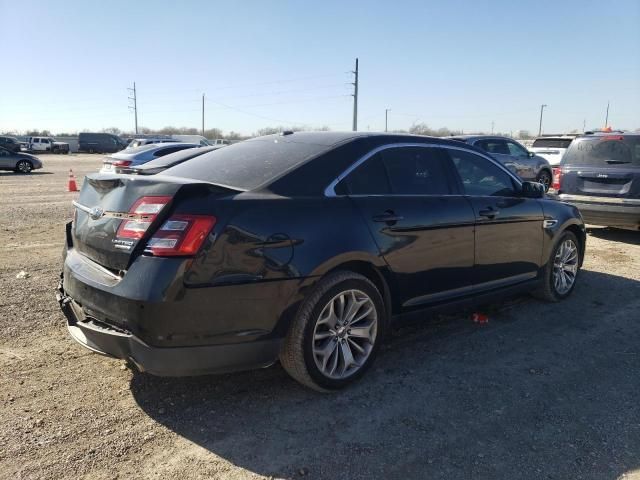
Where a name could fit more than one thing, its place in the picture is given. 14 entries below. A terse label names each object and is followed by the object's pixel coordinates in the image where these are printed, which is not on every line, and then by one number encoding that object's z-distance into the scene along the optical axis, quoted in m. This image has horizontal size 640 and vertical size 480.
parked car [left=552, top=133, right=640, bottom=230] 8.27
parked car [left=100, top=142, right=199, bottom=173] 15.62
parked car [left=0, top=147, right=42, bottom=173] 23.75
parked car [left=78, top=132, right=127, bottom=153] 52.94
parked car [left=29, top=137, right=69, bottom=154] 48.97
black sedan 2.90
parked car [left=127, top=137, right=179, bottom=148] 24.81
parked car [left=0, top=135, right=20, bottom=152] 42.39
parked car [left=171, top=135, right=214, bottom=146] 38.93
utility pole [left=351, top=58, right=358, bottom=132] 46.72
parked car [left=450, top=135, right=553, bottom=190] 14.50
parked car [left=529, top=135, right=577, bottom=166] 18.02
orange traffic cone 15.80
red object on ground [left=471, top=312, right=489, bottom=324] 4.86
